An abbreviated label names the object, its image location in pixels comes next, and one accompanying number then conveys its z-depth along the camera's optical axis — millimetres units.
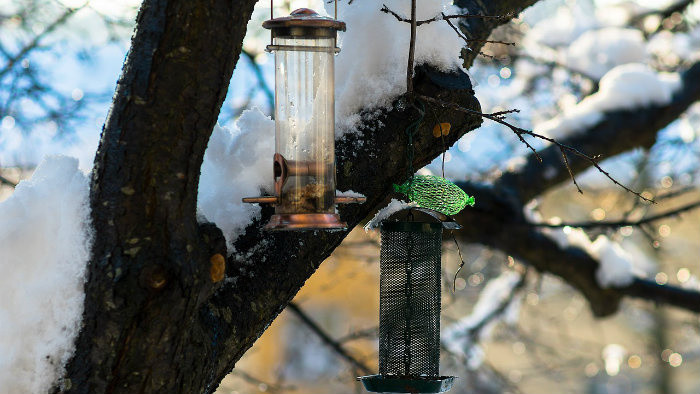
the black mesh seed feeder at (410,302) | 5141
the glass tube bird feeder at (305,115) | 4137
